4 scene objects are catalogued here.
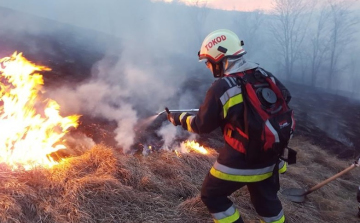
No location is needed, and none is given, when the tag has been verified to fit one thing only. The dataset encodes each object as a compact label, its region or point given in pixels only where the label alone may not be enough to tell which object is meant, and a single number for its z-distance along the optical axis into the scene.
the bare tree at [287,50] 39.69
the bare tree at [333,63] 35.72
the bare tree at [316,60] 36.78
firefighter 2.26
